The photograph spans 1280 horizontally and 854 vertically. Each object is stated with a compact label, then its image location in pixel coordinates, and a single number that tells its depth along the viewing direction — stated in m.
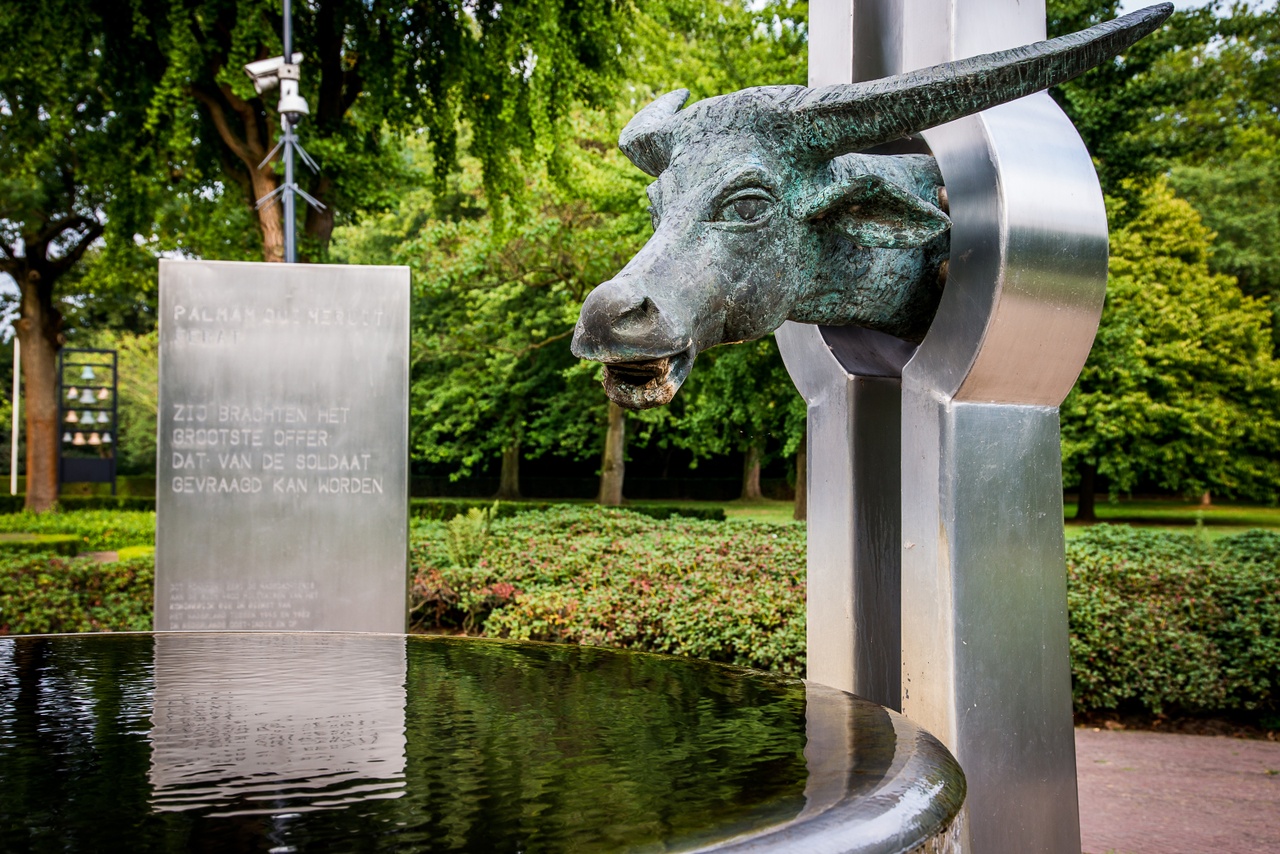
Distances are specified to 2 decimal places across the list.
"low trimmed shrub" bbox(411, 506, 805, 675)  7.38
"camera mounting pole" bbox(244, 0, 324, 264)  10.25
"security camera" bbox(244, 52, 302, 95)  10.62
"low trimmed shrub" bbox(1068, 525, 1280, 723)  7.42
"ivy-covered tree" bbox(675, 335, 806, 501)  17.06
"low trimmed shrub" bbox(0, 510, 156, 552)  17.78
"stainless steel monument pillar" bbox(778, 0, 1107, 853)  2.33
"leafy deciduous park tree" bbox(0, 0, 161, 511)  12.28
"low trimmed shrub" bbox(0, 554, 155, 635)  8.41
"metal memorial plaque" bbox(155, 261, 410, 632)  7.63
